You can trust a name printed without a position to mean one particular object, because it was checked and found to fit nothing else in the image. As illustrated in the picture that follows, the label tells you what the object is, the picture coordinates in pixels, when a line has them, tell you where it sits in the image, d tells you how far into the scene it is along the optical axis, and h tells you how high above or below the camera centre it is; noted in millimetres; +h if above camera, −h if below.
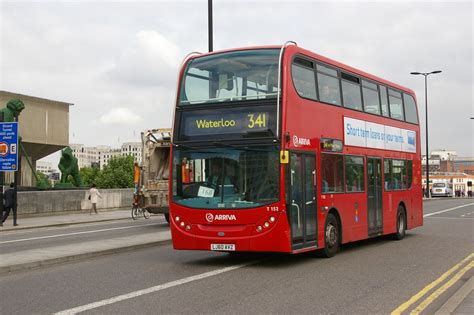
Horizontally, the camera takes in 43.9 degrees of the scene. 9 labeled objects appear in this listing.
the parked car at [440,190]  76312 -965
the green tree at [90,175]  119675 +2145
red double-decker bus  10461 +574
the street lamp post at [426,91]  55159 +8802
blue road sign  22250 +1535
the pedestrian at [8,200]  23375 -551
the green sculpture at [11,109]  28297 +3850
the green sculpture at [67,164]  35688 +1315
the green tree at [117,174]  112812 +2164
